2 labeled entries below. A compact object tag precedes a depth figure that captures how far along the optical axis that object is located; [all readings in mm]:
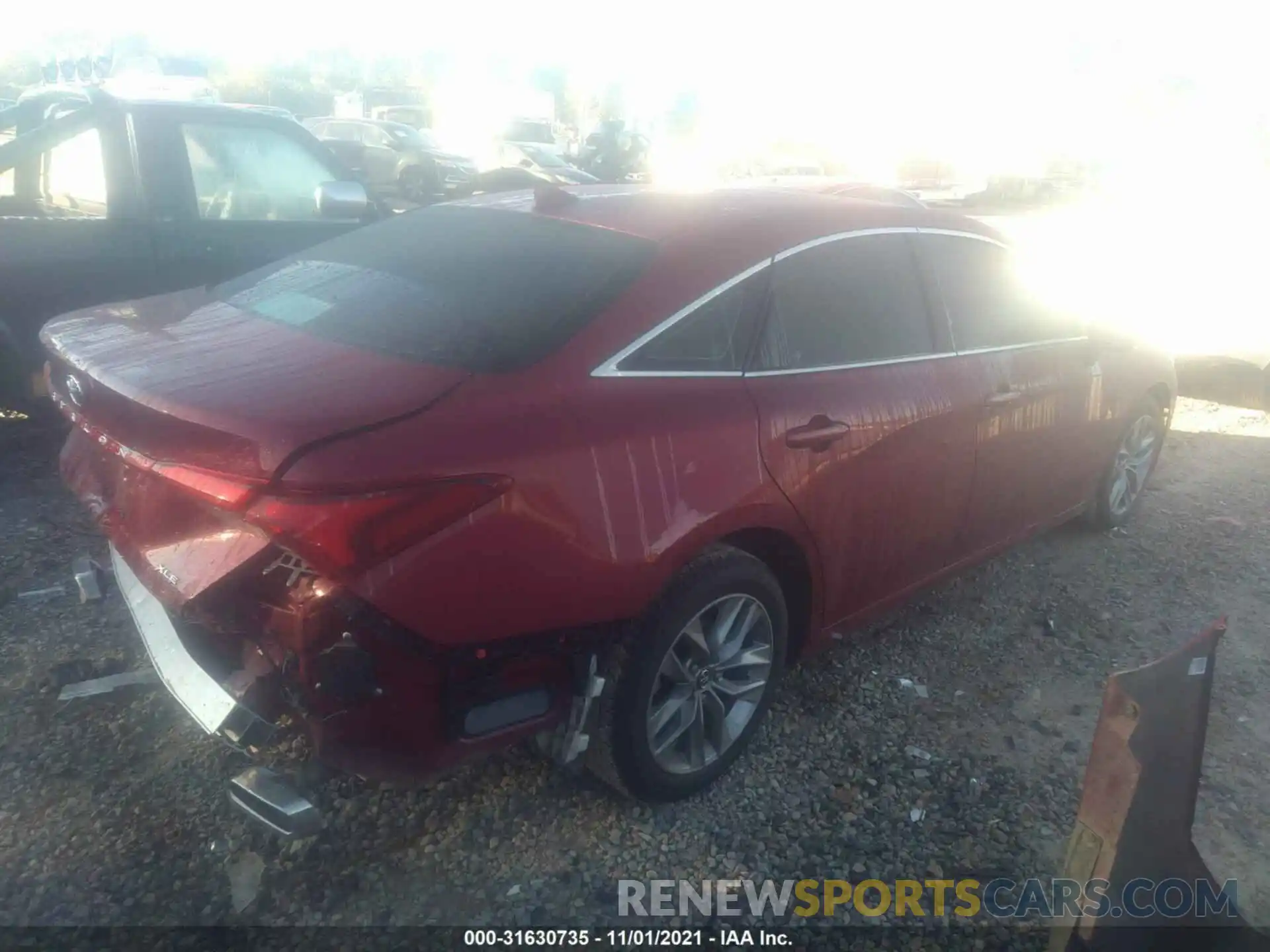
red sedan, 2076
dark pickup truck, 4492
